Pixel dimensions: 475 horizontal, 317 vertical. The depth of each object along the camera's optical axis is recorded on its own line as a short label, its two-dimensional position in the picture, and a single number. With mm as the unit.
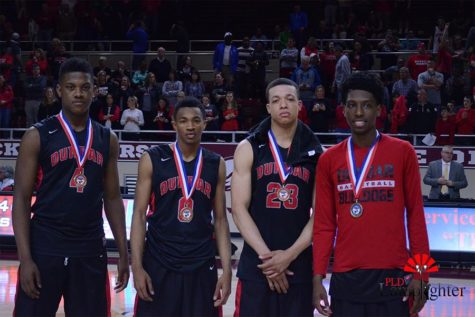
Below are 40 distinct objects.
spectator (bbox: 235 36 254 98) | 19938
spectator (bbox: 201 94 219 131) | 18594
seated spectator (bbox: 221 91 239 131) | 18828
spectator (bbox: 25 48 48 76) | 21009
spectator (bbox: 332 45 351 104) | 19125
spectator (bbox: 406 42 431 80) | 19516
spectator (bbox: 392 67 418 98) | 18453
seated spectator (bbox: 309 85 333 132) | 18250
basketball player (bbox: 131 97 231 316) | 6188
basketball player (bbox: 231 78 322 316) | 5992
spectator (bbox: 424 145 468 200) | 15562
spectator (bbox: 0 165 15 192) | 15735
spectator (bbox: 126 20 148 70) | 22453
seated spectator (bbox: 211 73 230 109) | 19359
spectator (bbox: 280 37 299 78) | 20266
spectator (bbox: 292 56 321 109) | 18984
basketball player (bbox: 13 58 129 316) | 6086
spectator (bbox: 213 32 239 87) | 20609
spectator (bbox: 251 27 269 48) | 21941
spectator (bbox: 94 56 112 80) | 20891
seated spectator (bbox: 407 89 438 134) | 17656
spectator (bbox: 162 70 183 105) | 19703
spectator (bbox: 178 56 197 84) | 20391
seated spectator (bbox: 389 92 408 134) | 17672
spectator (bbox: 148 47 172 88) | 20844
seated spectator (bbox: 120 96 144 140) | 19047
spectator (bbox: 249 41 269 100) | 19859
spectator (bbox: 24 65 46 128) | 20297
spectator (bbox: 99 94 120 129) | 19047
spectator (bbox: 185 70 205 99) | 19641
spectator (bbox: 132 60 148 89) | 20312
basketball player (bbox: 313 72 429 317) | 5590
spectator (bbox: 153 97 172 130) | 19139
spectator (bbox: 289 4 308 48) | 21734
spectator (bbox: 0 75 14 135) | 20031
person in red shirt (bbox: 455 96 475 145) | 17656
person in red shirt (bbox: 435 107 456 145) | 17547
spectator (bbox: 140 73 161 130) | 19578
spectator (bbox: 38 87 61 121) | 18609
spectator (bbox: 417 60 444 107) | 18578
